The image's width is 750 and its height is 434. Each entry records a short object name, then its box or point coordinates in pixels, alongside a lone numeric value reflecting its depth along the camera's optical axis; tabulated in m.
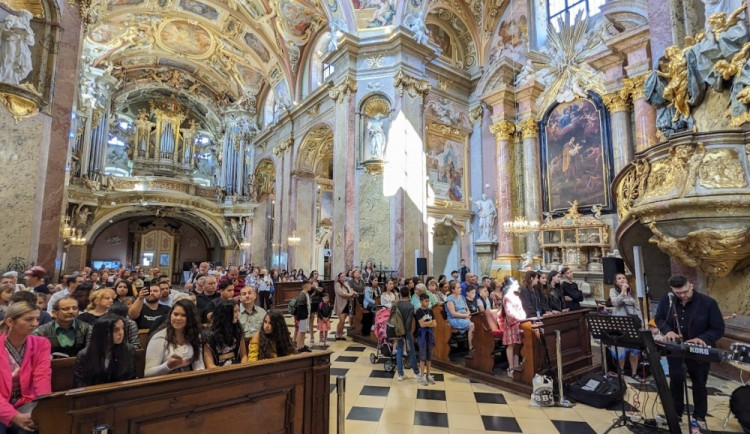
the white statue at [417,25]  11.51
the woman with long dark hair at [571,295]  6.21
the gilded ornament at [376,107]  11.67
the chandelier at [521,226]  11.26
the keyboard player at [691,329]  3.26
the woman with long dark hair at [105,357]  2.14
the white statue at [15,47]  5.82
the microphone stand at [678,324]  3.40
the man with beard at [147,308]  3.76
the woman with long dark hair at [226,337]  2.81
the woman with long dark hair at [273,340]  2.89
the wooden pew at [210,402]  1.87
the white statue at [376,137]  11.19
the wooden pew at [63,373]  2.48
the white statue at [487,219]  12.53
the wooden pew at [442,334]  5.64
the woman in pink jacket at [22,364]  2.12
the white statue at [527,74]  11.82
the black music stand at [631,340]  3.02
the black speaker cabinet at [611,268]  7.43
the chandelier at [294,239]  15.14
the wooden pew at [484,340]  5.03
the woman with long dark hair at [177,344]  2.44
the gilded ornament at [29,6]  6.35
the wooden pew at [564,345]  4.58
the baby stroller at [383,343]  5.54
